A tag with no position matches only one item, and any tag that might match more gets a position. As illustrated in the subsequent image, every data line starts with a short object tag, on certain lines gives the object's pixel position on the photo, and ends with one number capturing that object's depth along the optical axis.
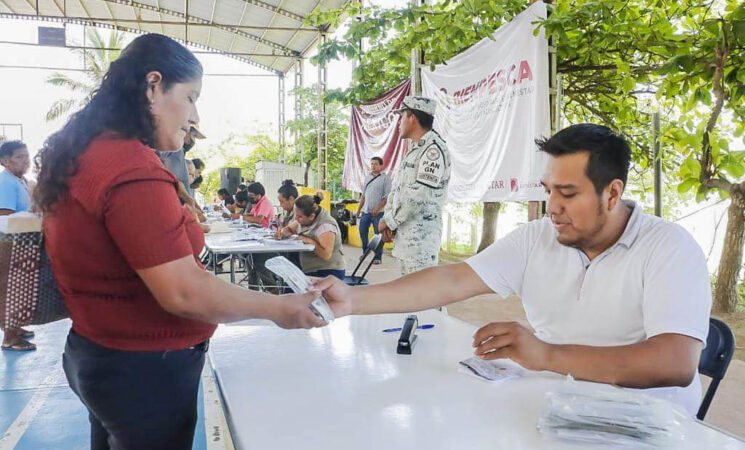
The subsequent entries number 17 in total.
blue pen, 1.54
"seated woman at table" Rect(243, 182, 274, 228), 7.01
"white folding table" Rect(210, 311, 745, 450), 0.86
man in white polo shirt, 1.12
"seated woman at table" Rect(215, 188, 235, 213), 10.61
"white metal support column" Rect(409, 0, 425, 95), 5.41
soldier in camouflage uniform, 3.20
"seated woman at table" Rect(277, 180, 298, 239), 5.72
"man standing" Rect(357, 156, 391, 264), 7.23
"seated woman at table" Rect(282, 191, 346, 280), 4.41
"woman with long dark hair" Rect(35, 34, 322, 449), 0.89
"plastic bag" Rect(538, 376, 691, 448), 0.82
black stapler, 1.33
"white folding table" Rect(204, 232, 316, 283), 4.31
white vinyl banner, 3.56
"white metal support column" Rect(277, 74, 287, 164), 18.88
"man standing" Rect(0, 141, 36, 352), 3.71
